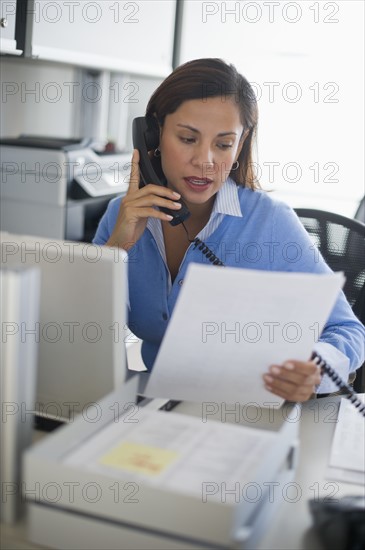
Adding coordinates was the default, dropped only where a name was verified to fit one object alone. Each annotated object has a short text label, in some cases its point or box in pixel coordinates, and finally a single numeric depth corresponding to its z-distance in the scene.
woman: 1.61
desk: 0.88
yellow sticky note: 0.86
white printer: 2.55
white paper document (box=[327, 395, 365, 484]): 1.06
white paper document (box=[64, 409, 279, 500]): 0.85
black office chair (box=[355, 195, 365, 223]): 2.46
